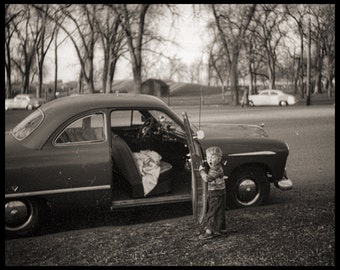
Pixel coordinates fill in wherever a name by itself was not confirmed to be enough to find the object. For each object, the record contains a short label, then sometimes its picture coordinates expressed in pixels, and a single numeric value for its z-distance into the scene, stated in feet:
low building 203.21
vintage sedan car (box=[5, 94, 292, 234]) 15.57
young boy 14.53
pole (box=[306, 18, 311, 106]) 92.79
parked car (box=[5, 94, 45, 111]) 119.14
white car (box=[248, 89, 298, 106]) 114.73
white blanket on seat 17.47
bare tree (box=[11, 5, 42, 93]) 54.60
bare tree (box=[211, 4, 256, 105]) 85.66
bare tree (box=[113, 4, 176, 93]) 67.92
